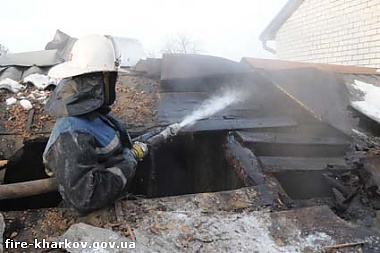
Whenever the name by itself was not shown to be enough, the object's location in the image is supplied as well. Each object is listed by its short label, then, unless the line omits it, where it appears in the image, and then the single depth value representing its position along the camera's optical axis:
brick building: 8.29
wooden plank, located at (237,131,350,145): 3.93
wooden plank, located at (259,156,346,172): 3.48
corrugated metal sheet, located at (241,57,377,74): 5.52
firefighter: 2.33
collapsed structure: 2.41
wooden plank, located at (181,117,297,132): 4.18
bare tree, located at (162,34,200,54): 48.97
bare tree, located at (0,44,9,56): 25.79
